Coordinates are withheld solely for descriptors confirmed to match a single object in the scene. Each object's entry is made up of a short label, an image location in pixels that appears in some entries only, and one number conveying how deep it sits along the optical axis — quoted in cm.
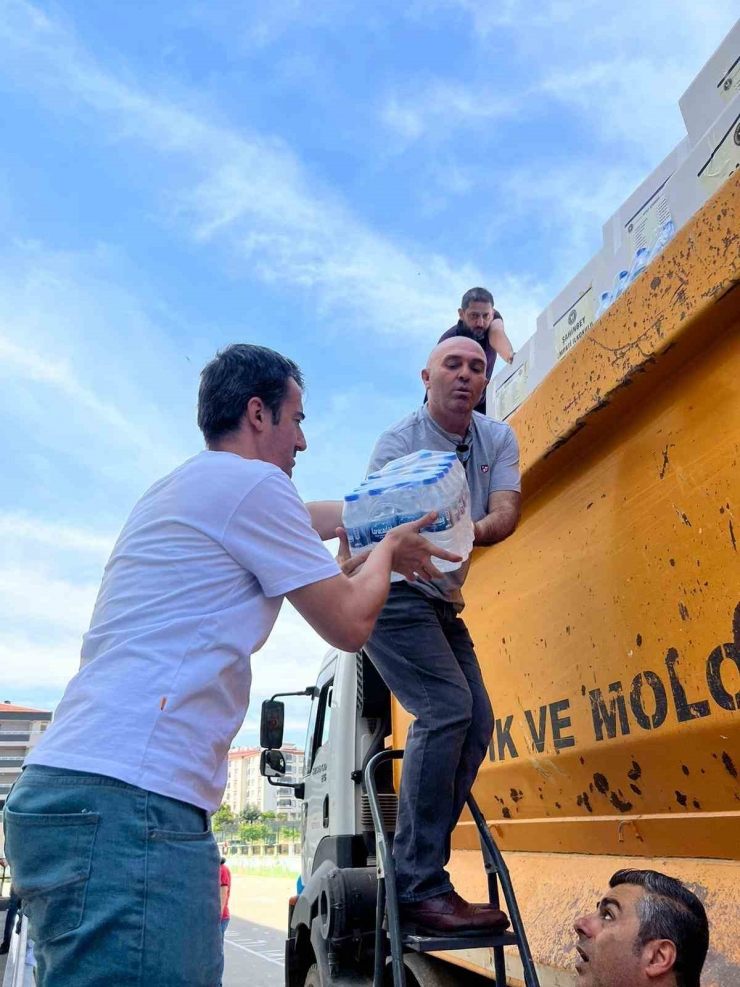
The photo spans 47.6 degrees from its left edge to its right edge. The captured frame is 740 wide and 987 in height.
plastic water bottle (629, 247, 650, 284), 228
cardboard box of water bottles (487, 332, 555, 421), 286
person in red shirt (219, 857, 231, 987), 894
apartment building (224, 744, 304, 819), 11000
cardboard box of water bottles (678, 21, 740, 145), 211
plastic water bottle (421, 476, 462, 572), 208
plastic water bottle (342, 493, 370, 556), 221
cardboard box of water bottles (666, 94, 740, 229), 194
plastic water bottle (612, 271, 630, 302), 238
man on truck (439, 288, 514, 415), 470
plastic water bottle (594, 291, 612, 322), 248
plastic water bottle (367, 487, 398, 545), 214
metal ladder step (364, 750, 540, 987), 193
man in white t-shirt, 117
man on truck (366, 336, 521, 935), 207
